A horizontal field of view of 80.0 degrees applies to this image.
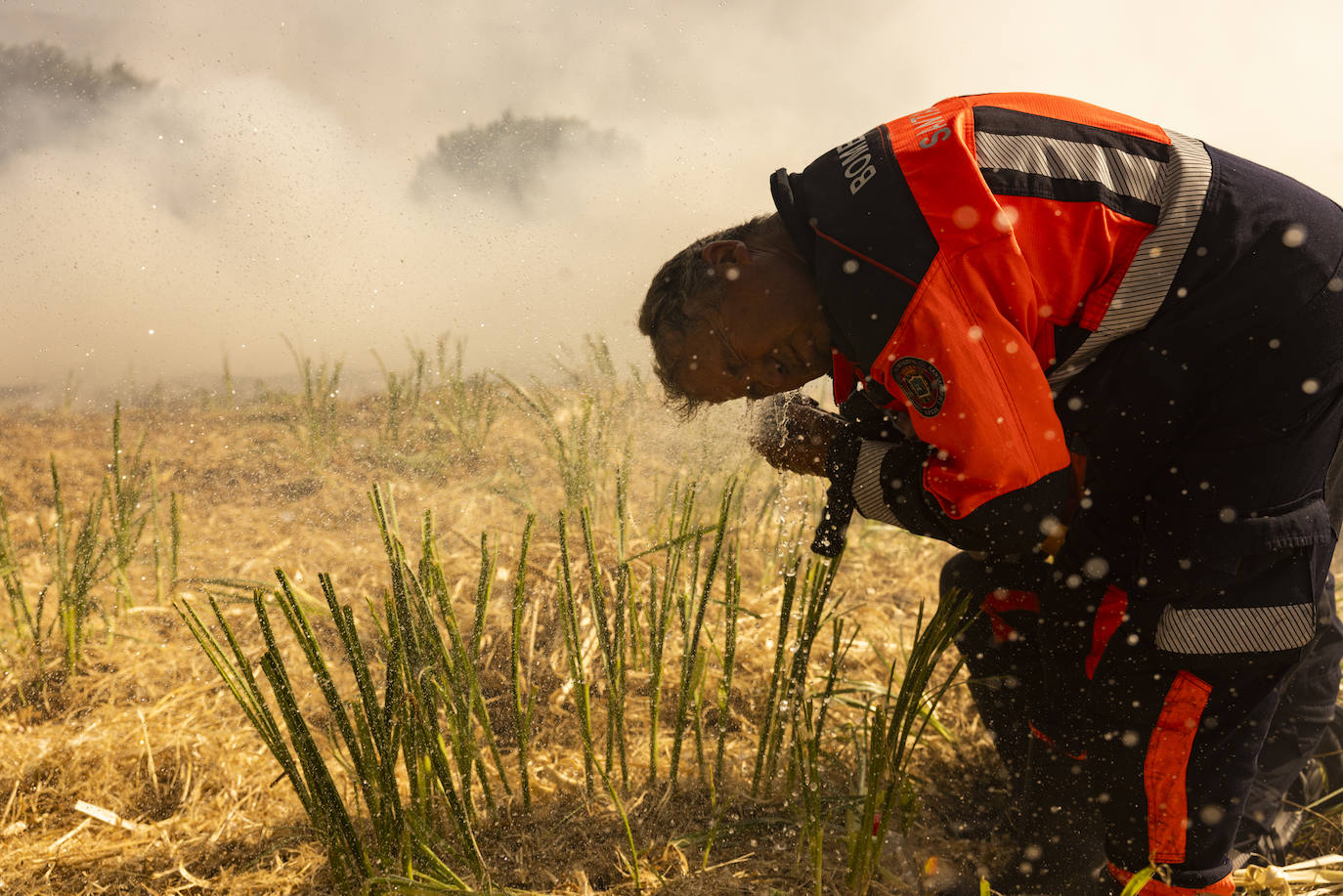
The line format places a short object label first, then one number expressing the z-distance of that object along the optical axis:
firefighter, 1.30
